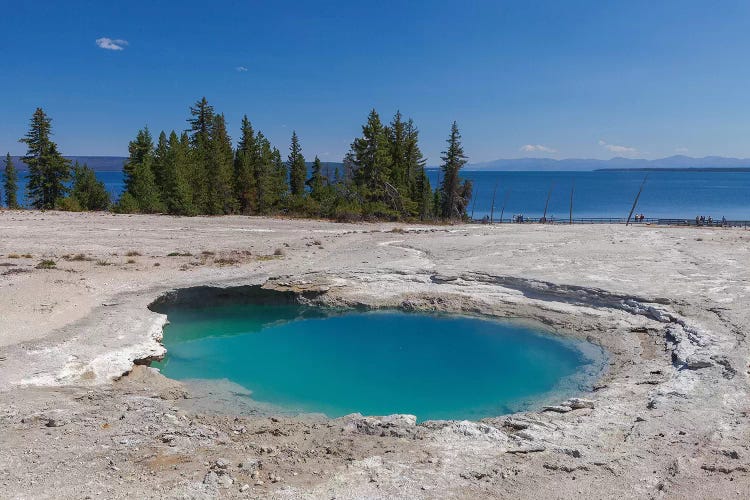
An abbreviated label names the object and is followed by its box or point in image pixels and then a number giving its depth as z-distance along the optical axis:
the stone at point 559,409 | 9.98
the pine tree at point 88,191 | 56.00
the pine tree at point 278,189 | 53.81
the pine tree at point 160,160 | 51.89
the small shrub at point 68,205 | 44.62
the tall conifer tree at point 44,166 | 53.09
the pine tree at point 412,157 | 59.72
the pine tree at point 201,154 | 44.97
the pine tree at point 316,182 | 53.84
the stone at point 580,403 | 10.05
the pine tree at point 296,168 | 68.44
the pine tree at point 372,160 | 48.41
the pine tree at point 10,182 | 65.81
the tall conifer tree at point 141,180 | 44.28
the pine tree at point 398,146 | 57.84
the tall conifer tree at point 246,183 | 52.72
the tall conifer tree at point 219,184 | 45.34
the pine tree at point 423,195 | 59.16
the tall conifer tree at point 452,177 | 60.06
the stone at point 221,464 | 7.48
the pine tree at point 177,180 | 42.69
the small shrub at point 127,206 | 43.41
